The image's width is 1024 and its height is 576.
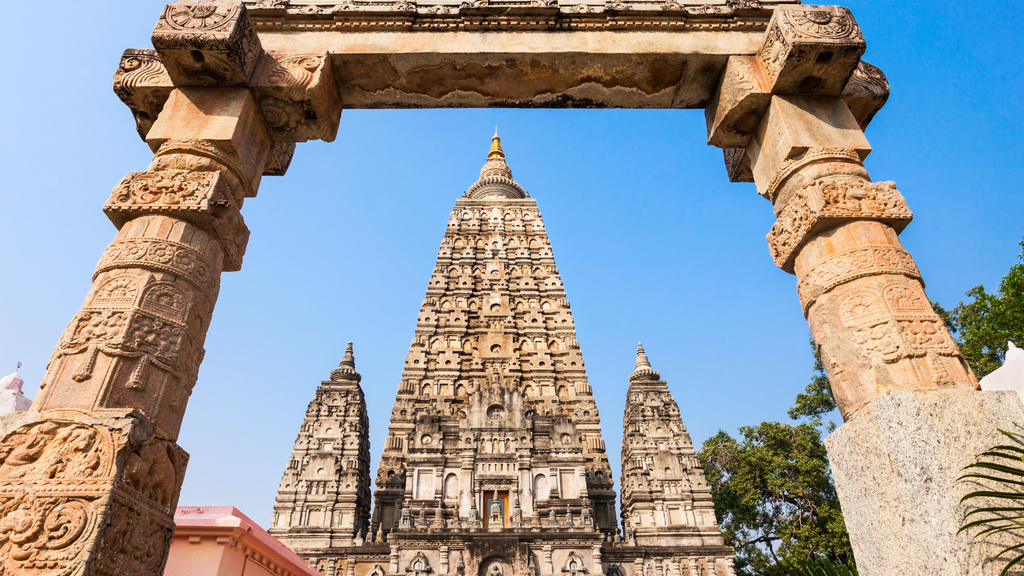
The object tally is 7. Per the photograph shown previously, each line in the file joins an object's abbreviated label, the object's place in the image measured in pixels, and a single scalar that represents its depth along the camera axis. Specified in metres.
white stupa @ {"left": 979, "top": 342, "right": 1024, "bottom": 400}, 7.66
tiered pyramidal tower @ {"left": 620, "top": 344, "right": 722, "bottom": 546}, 28.48
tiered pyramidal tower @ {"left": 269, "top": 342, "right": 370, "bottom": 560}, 28.55
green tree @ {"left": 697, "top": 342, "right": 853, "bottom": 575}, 27.05
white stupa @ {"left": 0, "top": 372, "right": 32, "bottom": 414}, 9.80
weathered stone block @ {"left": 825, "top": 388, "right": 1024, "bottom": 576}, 3.18
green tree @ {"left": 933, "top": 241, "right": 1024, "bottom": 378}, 19.73
